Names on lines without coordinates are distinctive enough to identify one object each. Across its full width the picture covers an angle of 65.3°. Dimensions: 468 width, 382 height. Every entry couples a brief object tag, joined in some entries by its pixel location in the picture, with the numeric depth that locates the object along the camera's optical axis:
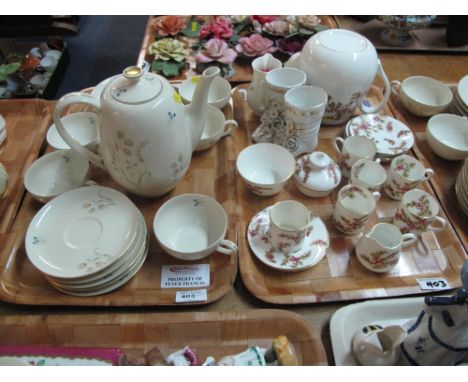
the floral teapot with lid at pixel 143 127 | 0.64
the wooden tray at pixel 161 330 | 0.64
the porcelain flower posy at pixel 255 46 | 1.25
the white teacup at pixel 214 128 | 0.94
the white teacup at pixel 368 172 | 0.86
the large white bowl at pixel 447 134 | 0.96
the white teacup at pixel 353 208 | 0.76
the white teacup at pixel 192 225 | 0.73
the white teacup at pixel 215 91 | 1.05
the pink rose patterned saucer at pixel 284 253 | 0.73
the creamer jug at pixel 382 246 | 0.71
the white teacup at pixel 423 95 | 1.08
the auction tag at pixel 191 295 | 0.68
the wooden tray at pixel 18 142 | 0.83
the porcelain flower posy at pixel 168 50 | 1.23
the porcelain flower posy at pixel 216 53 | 1.21
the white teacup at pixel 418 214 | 0.77
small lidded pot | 0.86
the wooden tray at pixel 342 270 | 0.70
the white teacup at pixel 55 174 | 0.83
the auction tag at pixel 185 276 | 0.71
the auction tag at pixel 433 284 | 0.71
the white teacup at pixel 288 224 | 0.71
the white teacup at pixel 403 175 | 0.84
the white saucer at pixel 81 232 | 0.67
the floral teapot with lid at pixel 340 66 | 0.93
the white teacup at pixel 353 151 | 0.90
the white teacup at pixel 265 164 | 0.89
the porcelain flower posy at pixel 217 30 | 1.33
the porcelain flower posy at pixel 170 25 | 1.36
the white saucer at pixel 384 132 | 0.96
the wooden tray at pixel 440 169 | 0.84
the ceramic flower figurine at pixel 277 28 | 1.32
